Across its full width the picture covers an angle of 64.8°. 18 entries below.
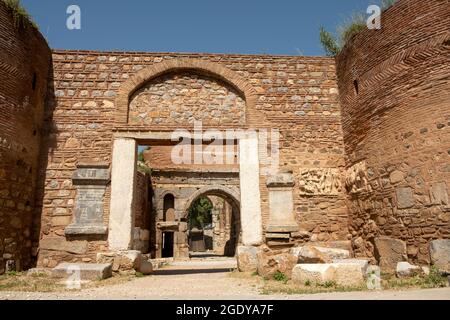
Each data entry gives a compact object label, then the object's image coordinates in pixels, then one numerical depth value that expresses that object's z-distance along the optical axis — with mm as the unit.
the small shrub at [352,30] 8028
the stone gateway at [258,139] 6152
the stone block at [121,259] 7059
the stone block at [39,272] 6512
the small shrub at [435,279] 4621
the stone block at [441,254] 5355
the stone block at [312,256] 5508
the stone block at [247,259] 7324
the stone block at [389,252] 6234
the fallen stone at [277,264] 5828
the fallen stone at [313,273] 4828
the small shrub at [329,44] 8938
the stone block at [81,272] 6098
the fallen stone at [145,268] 7509
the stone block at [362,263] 5121
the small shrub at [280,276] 5680
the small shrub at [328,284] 4703
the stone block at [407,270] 5445
